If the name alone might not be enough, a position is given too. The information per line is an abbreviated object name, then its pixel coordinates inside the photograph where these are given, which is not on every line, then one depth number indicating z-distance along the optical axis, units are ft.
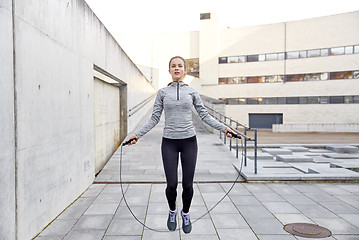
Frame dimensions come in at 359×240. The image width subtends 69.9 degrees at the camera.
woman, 10.50
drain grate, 11.08
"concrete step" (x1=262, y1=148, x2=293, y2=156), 33.20
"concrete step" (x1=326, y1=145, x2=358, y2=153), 36.11
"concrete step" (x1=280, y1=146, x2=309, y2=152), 37.45
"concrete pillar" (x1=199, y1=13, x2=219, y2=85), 104.73
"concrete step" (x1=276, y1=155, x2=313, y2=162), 28.44
